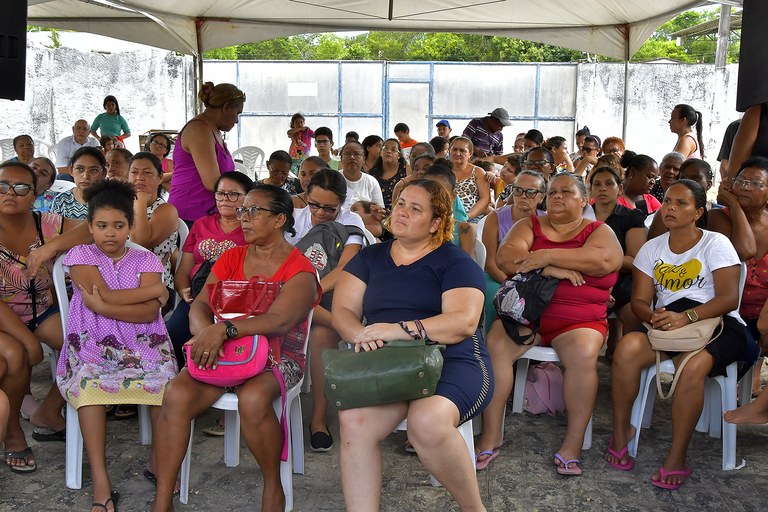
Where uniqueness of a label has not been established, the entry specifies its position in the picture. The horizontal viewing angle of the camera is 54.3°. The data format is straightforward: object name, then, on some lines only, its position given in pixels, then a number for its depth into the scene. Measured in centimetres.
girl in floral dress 289
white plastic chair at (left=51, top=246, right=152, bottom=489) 296
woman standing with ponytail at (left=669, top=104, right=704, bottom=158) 593
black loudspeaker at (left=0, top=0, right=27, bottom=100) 320
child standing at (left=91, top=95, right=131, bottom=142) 1113
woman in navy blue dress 247
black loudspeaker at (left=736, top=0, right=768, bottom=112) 330
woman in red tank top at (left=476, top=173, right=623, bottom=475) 323
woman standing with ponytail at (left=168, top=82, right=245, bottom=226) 412
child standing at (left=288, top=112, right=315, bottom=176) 1047
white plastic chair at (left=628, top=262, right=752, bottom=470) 322
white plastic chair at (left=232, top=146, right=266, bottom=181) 1112
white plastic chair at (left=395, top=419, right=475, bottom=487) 262
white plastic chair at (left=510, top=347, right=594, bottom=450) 342
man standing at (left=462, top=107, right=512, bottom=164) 884
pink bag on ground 384
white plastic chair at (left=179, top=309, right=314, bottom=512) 282
